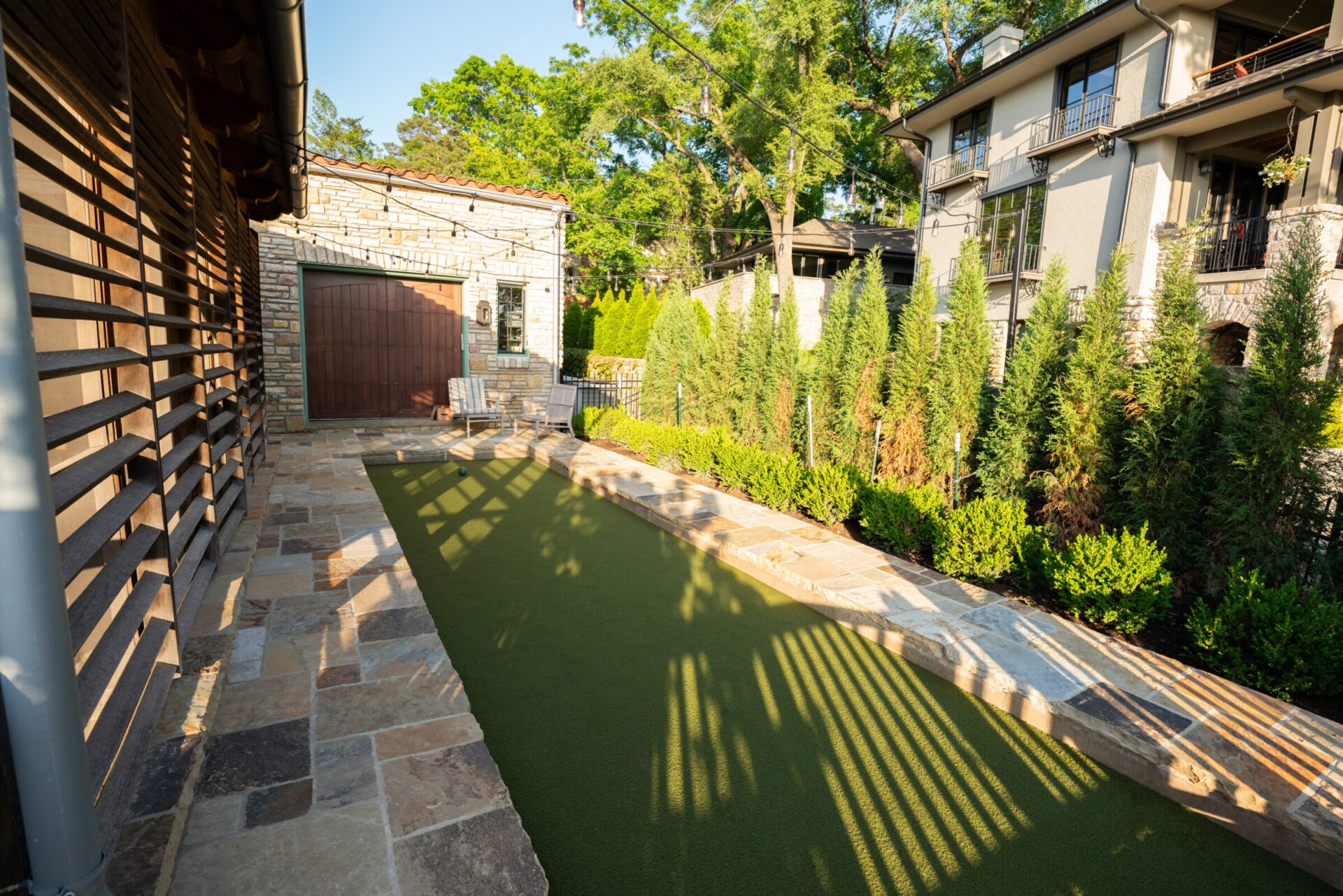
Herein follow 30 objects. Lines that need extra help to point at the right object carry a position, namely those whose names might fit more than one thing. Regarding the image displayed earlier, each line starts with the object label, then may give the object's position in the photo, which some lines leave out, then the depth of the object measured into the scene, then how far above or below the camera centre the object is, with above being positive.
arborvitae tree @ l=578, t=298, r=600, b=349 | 20.41 +0.81
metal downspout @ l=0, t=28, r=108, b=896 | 0.89 -0.43
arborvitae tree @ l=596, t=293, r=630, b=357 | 19.09 +0.75
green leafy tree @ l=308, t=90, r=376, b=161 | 30.69 +10.08
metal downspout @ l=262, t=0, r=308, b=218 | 2.35 +1.16
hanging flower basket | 8.64 +2.80
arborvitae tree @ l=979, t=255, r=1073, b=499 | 4.64 -0.15
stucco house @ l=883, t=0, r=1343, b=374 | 9.51 +4.03
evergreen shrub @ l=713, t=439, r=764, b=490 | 6.20 -0.98
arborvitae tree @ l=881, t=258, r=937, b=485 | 5.64 -0.13
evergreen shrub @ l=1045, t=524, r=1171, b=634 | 3.33 -1.06
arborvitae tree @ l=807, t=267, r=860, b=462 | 6.38 -0.07
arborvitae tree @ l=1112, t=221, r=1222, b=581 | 3.78 -0.28
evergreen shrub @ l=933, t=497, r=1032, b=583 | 3.93 -1.03
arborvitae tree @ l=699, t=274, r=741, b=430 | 7.91 -0.09
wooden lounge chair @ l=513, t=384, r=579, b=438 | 10.16 -0.88
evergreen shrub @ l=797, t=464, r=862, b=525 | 5.10 -1.00
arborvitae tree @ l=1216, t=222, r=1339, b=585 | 3.34 -0.25
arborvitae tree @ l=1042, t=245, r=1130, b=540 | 4.21 -0.24
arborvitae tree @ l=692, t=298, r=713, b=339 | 16.34 +0.98
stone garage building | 9.45 +0.84
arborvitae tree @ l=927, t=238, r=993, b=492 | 5.18 -0.02
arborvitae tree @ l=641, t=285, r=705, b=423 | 8.80 -0.01
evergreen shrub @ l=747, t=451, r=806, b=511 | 5.57 -1.03
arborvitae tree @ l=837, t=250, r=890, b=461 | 6.01 +0.01
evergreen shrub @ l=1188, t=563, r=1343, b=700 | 2.76 -1.12
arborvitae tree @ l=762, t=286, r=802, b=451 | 6.90 -0.18
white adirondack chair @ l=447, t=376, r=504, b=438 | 9.87 -0.79
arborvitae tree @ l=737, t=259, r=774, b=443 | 7.21 +0.01
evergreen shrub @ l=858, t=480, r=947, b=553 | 4.44 -1.03
